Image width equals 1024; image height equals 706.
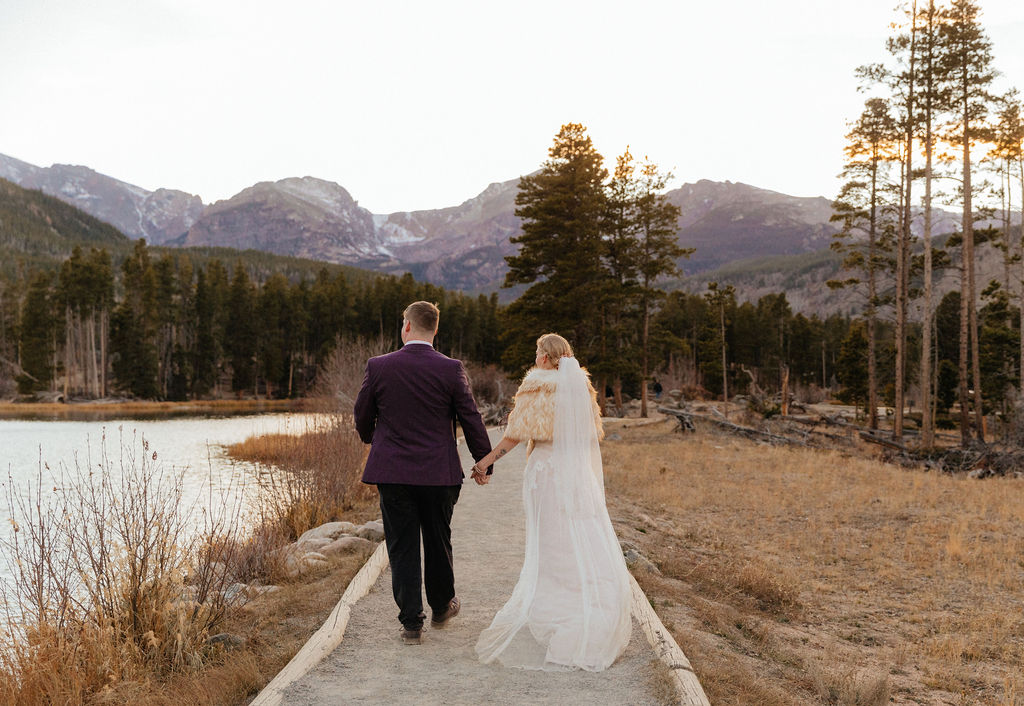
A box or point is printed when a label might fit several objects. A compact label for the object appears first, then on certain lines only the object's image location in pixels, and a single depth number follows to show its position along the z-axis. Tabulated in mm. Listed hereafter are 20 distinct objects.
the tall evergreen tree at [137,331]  64938
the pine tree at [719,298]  56147
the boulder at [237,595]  6152
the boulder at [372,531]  9938
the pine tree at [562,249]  30609
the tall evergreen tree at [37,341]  63097
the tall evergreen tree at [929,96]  24250
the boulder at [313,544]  9422
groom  5016
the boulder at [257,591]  6875
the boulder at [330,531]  10227
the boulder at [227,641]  5547
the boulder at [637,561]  8664
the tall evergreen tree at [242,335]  74438
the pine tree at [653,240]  35562
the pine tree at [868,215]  29266
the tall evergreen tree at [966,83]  23844
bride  4875
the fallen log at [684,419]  28594
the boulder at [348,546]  9133
